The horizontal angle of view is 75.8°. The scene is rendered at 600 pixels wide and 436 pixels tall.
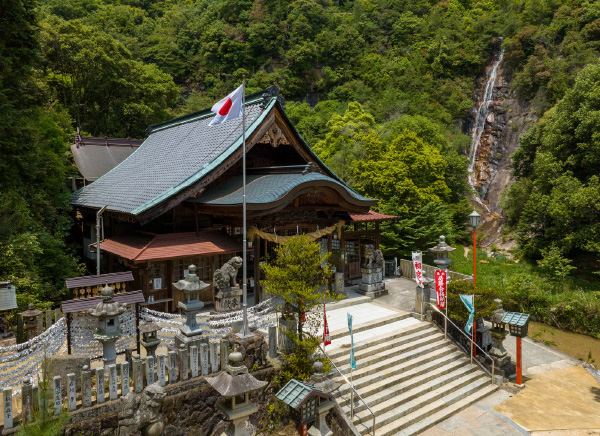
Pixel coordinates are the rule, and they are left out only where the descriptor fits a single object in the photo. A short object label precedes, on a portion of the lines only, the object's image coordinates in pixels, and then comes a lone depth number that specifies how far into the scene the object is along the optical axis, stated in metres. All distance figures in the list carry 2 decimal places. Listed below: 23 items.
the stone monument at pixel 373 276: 15.30
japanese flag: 9.89
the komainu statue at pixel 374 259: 15.58
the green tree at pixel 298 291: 9.04
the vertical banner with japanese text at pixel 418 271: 13.38
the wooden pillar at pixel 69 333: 8.18
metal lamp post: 11.95
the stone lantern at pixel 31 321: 9.75
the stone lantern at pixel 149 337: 8.15
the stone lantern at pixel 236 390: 6.35
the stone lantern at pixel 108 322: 7.70
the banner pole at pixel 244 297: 8.70
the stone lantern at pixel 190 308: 8.81
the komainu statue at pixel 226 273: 11.33
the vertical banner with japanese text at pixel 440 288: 12.25
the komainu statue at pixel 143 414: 5.15
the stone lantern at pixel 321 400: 7.80
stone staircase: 9.59
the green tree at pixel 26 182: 11.59
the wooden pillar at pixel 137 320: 9.00
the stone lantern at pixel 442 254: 13.41
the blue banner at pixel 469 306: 11.34
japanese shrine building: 12.68
